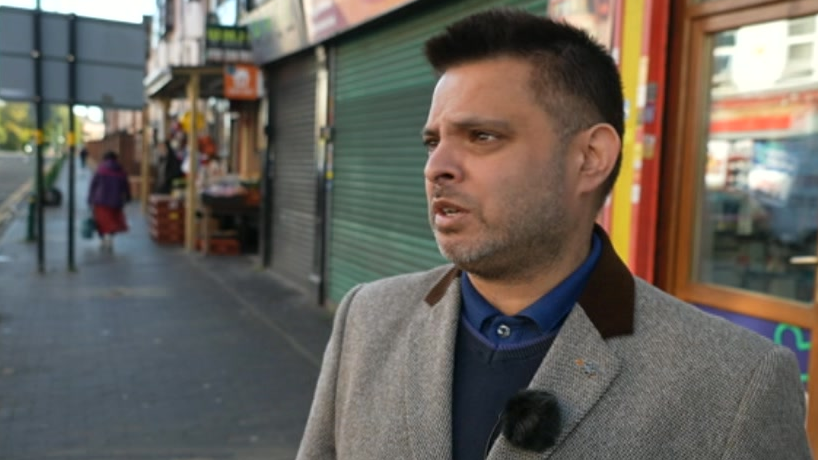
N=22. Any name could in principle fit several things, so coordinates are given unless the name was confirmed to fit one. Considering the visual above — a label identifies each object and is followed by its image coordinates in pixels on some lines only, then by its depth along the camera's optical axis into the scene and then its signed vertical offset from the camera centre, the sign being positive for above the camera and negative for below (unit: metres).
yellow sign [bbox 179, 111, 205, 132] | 15.79 +0.72
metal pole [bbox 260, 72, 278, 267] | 12.56 -0.37
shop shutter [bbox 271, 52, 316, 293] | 10.92 -0.12
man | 1.27 -0.26
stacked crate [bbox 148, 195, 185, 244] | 16.39 -1.23
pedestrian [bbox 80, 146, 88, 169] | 51.69 -0.16
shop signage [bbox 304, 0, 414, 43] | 8.12 +1.59
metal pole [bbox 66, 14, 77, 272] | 12.08 +1.02
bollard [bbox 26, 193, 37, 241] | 16.39 -1.39
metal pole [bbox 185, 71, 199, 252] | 14.23 -0.27
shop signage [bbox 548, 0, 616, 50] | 4.63 +0.90
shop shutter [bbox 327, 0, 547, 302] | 7.63 +0.11
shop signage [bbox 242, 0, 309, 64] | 10.58 +1.82
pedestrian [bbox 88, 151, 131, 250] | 15.02 -0.76
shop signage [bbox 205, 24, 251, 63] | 12.52 +1.76
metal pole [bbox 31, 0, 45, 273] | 11.83 +0.51
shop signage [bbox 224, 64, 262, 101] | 12.61 +1.20
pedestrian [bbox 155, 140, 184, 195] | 19.50 -0.25
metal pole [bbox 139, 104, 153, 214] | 21.58 -0.28
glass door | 3.79 +0.03
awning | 13.94 +1.46
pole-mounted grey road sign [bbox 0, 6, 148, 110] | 11.71 +1.38
